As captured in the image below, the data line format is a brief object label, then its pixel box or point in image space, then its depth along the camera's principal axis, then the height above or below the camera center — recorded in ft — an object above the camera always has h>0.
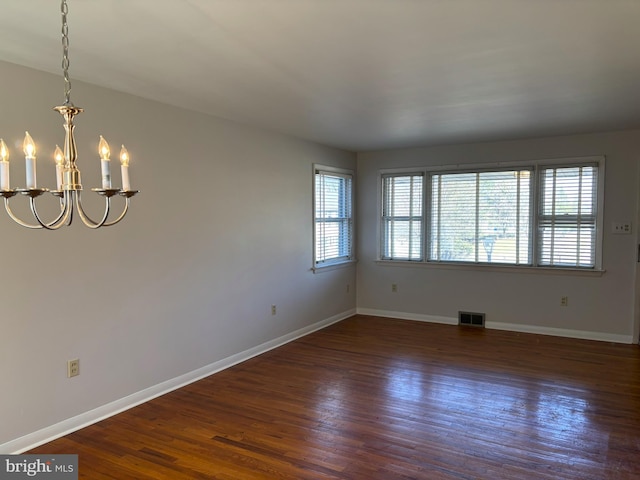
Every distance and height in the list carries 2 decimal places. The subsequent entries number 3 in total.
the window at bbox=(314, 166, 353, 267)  18.98 +0.33
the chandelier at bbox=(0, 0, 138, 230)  4.99 +0.55
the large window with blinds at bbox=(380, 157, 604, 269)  17.24 +0.37
